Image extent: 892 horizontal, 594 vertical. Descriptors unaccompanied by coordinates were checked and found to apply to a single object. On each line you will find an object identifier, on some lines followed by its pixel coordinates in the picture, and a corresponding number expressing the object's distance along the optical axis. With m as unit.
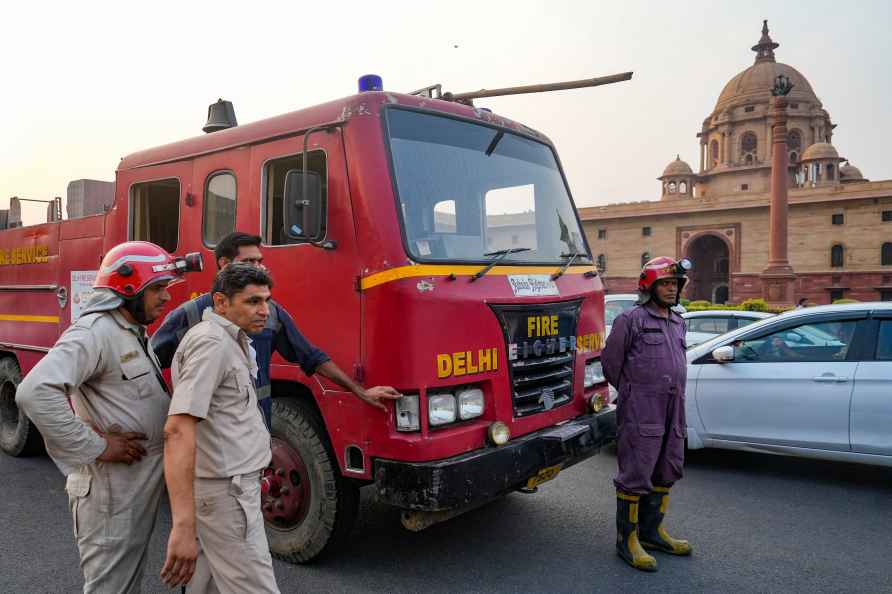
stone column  37.56
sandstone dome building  45.84
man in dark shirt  3.13
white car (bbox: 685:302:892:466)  5.35
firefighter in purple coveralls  3.95
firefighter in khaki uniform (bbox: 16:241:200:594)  2.20
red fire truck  3.39
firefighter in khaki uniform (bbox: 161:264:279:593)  2.14
